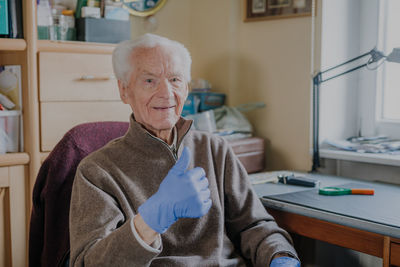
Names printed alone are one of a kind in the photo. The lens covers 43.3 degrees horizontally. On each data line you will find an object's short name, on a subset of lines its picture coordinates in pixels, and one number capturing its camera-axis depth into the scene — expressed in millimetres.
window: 2207
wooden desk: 1384
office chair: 1533
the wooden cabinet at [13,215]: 1827
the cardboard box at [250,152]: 2268
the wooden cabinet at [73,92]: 1882
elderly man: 1217
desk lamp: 2119
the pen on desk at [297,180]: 1886
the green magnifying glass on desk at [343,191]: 1733
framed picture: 2246
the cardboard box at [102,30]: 2016
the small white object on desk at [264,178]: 1992
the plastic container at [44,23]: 1937
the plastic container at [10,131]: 1846
